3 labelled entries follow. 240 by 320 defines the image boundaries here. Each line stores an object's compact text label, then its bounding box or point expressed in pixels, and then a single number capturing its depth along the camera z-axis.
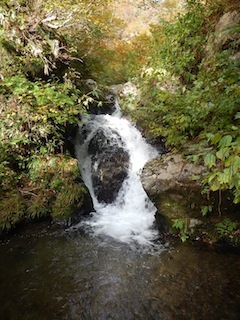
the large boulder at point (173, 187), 4.54
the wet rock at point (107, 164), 6.74
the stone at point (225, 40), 5.59
